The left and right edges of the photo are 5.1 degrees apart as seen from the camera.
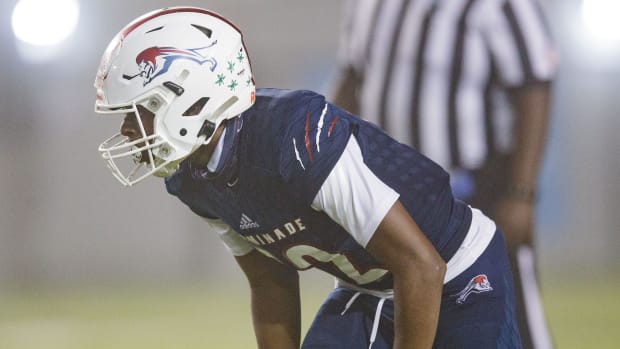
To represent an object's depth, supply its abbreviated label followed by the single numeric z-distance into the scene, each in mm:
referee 14551
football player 13097
